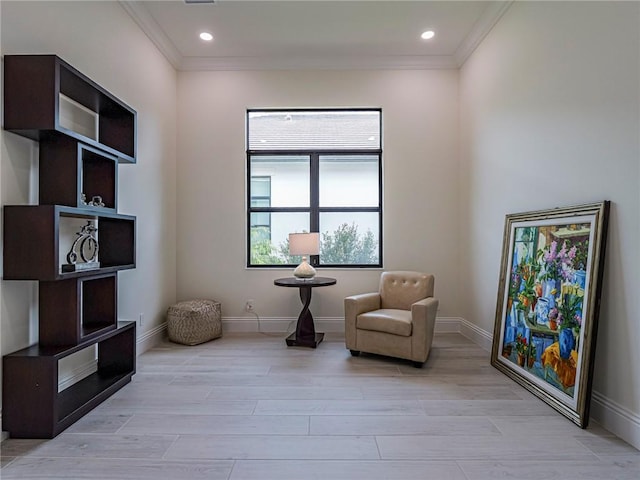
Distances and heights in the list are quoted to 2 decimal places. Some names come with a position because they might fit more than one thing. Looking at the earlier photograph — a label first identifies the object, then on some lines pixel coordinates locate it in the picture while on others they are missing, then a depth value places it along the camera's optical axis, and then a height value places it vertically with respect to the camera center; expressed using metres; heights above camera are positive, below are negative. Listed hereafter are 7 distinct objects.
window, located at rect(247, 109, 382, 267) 4.59 +0.63
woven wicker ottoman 3.92 -0.95
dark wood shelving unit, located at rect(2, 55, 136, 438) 2.04 -0.09
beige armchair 3.22 -0.76
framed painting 2.20 -0.47
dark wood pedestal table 3.87 -0.91
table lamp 3.91 -0.11
